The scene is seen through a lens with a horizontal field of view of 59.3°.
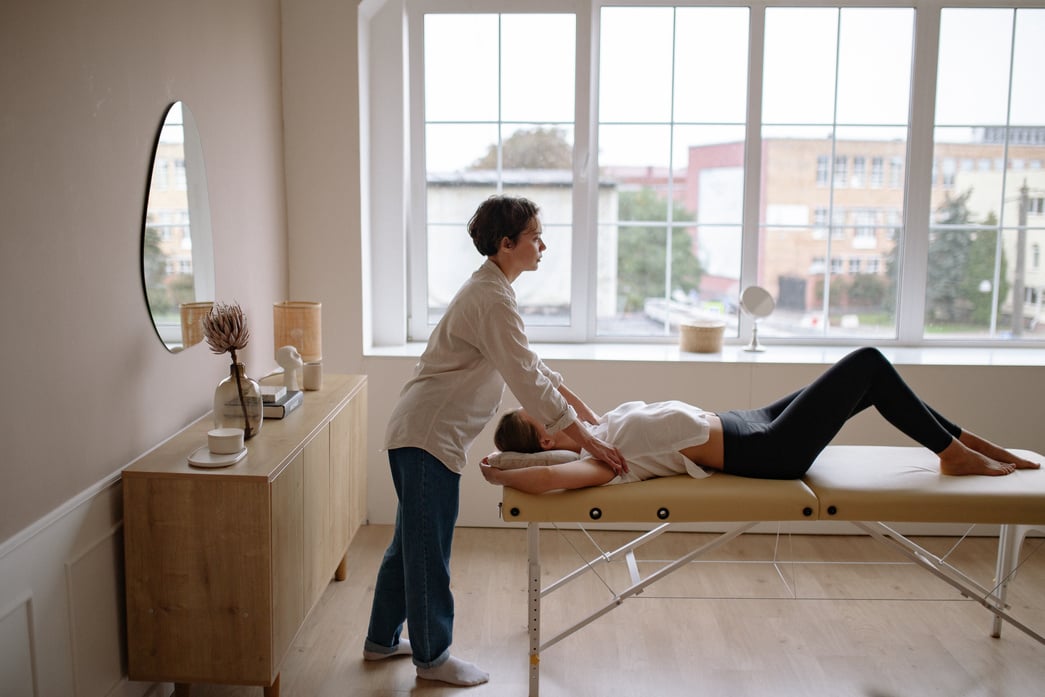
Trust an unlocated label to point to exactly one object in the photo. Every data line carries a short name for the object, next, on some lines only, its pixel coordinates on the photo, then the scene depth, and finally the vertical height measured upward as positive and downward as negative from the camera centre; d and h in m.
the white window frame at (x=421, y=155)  3.99 +0.38
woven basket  3.97 -0.39
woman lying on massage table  2.61 -0.54
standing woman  2.43 -0.43
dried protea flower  2.55 -0.24
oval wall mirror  2.50 +0.01
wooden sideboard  2.25 -0.81
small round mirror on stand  4.00 -0.24
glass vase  2.54 -0.44
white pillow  2.60 -0.61
